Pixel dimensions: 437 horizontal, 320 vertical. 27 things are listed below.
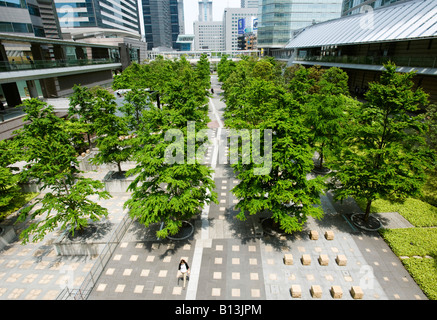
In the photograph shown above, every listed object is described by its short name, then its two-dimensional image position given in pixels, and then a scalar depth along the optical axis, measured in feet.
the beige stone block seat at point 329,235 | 49.42
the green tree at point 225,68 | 186.91
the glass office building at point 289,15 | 289.12
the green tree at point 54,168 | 44.06
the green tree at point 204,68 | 159.55
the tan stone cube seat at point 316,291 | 37.22
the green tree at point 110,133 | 66.71
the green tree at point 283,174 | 42.16
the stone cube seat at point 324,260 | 43.24
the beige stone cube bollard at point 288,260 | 43.60
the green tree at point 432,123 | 60.75
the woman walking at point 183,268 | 39.32
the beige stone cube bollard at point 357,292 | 36.91
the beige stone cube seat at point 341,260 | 43.20
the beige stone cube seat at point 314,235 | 49.55
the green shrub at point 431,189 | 60.39
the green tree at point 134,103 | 82.42
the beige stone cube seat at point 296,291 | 37.37
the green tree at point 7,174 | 47.55
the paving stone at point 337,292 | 36.91
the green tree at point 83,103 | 79.00
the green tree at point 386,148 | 44.62
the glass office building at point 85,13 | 271.69
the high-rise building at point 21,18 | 115.75
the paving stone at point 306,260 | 43.42
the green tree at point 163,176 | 42.27
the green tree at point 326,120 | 64.23
